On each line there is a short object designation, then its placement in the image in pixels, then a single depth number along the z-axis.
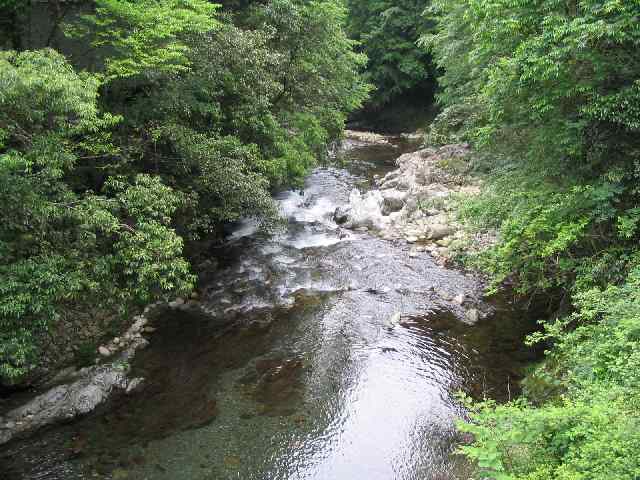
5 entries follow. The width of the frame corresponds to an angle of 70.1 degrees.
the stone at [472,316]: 10.95
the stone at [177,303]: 12.06
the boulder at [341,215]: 17.98
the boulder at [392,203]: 18.25
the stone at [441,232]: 15.69
